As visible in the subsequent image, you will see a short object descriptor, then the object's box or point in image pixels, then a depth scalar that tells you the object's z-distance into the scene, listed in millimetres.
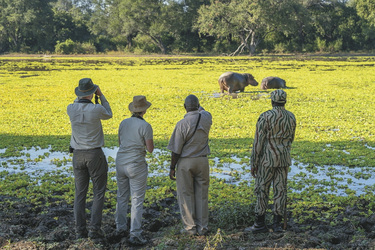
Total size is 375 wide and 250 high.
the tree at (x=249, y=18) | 59594
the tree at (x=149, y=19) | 67875
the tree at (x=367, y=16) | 62906
